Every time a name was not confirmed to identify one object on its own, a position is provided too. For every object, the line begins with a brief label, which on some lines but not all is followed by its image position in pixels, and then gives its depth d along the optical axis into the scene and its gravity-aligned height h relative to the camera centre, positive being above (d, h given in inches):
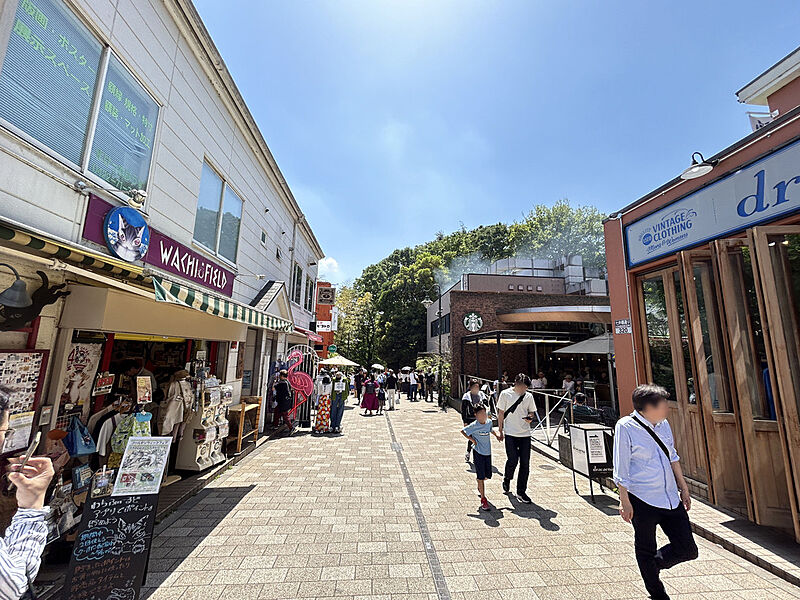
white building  122.7 +90.3
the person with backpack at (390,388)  627.1 -41.0
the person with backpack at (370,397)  558.9 -50.3
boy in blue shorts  193.0 -42.1
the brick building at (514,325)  657.0 +88.2
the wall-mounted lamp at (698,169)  192.1 +109.3
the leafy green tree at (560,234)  1521.9 +584.3
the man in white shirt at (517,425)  205.5 -33.8
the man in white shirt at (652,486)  107.7 -36.6
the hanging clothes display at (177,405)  205.5 -25.3
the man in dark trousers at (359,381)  724.3 -33.3
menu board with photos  120.5 -9.2
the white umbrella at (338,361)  544.2 +5.5
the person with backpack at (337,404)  392.7 -44.0
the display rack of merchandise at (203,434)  232.4 -47.3
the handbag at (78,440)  145.6 -32.8
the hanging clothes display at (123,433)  161.3 -32.8
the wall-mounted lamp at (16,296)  109.2 +20.4
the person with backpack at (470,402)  300.0 -30.7
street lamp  1246.7 +273.6
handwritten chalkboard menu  109.5 -60.7
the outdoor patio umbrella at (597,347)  423.5 +27.0
